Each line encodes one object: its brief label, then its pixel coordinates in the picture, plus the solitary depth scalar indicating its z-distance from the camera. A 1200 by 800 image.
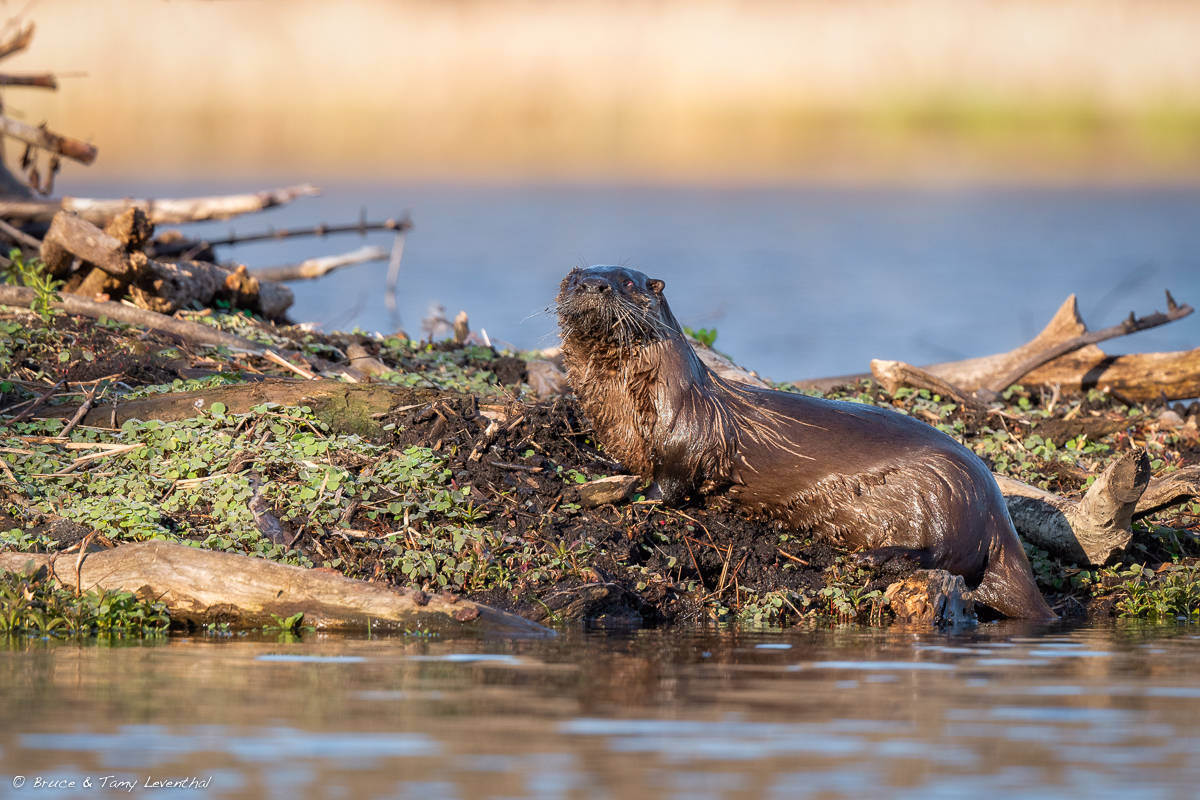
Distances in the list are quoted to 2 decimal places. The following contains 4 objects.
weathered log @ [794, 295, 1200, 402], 24.28
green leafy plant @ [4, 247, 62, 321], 19.83
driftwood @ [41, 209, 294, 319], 21.03
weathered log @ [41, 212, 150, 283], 21.02
